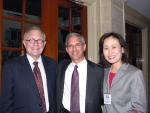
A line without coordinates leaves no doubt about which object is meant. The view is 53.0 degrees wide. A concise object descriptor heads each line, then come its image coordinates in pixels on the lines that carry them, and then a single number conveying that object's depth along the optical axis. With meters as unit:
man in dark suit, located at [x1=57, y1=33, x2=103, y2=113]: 1.39
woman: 1.20
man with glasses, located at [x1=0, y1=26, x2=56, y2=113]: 1.24
